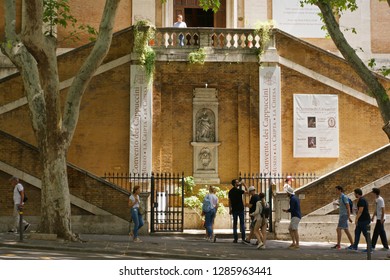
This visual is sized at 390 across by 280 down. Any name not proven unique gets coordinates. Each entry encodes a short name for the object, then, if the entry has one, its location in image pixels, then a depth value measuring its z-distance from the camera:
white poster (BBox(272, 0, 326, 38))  26.98
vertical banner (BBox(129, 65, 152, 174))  21.84
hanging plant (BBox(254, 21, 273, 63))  22.22
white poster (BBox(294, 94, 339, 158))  22.53
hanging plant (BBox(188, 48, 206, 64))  22.14
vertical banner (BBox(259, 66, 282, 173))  21.99
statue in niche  22.47
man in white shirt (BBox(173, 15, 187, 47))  23.82
